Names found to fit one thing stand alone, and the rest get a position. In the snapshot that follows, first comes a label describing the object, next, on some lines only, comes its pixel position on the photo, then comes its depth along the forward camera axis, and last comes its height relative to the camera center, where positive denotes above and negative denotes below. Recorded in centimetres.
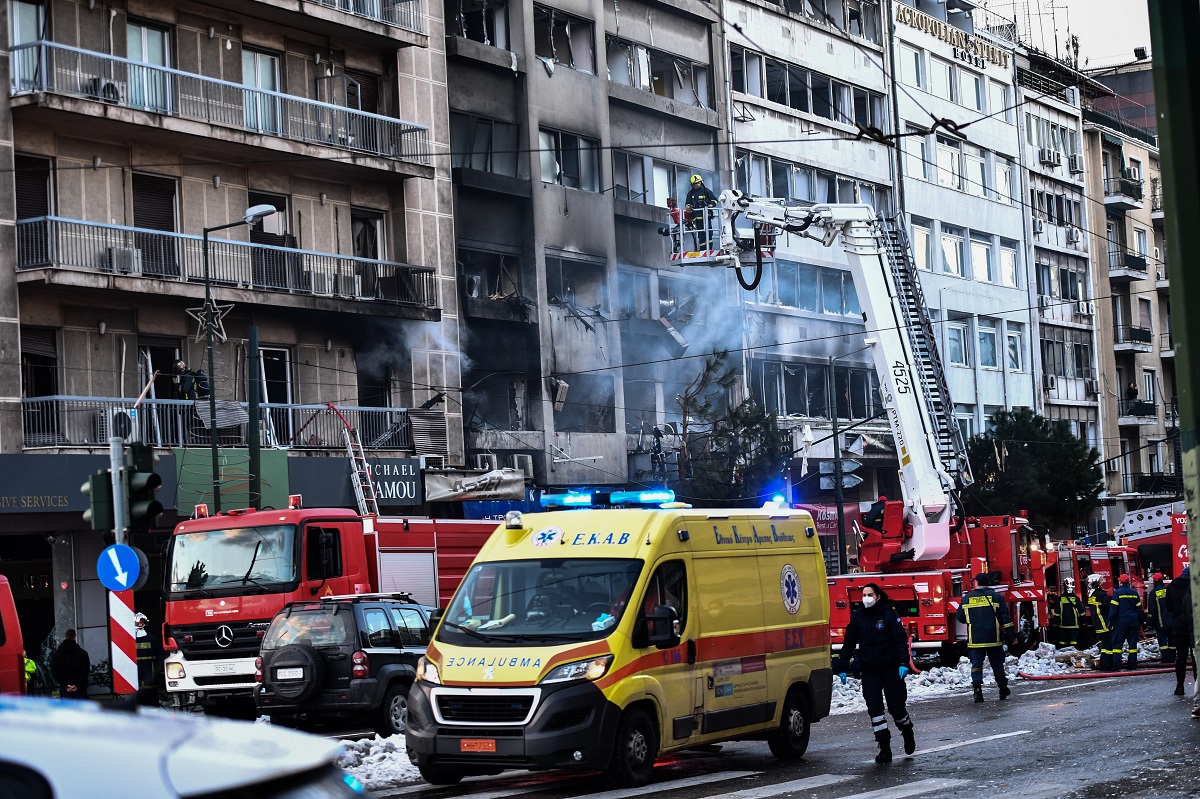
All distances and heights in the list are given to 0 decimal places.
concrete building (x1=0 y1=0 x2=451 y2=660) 2891 +594
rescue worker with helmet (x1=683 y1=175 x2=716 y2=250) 3306 +651
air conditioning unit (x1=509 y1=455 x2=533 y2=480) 3950 +185
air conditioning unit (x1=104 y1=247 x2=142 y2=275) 2969 +542
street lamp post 2686 +383
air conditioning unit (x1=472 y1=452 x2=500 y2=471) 3797 +186
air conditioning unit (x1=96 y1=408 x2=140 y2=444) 2947 +248
